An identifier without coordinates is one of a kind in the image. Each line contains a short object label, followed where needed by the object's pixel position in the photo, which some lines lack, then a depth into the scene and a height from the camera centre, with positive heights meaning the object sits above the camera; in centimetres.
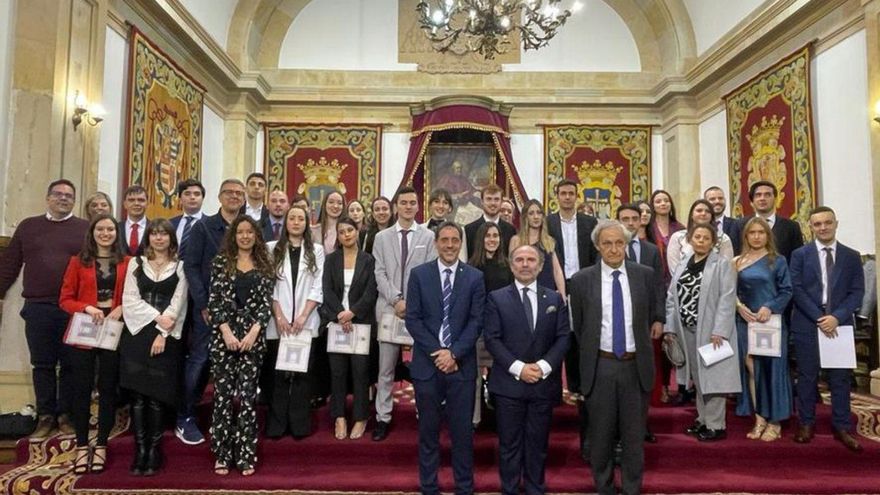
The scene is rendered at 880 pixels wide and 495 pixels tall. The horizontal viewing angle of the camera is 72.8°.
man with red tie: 421 +45
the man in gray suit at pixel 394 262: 374 +10
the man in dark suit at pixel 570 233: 429 +33
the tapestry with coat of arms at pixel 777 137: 652 +170
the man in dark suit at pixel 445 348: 323 -38
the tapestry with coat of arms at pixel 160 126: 642 +180
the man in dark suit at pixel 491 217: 422 +45
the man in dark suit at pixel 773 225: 442 +41
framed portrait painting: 948 +169
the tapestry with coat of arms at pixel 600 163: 970 +188
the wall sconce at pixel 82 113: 484 +138
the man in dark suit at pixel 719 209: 461 +54
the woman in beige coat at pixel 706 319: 371 -26
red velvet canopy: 896 +227
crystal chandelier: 595 +267
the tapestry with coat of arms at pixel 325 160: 967 +191
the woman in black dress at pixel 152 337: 338 -34
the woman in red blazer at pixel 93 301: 344 -14
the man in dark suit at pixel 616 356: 309 -41
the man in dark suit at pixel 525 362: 316 -44
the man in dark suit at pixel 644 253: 364 +17
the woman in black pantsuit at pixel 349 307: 373 -18
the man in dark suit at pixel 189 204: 417 +52
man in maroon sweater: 388 -6
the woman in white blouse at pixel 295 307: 366 -18
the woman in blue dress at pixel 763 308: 379 -19
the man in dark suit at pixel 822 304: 379 -17
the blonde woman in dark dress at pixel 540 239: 386 +26
